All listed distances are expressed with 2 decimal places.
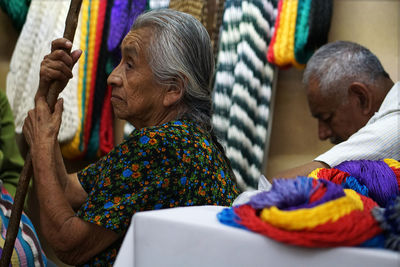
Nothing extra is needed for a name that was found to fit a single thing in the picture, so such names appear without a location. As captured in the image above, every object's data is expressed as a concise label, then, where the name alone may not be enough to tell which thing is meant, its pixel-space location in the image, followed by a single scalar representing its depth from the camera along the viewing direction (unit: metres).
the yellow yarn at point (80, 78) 2.83
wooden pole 1.60
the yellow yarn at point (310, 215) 0.86
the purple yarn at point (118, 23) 2.78
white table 0.84
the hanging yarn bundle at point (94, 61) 2.82
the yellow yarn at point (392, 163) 1.32
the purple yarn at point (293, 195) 0.91
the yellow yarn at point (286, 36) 2.54
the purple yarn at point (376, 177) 1.23
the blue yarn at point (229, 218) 0.94
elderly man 2.45
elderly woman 1.36
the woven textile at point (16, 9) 2.97
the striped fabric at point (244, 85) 2.58
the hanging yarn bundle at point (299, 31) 2.52
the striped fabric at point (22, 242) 1.99
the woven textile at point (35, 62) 2.79
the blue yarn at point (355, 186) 1.23
